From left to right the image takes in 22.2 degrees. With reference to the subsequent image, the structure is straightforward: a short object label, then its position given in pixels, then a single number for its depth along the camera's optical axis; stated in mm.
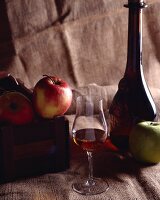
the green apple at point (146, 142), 979
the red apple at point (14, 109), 913
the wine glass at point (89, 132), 896
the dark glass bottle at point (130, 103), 1083
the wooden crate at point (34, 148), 905
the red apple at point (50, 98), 941
